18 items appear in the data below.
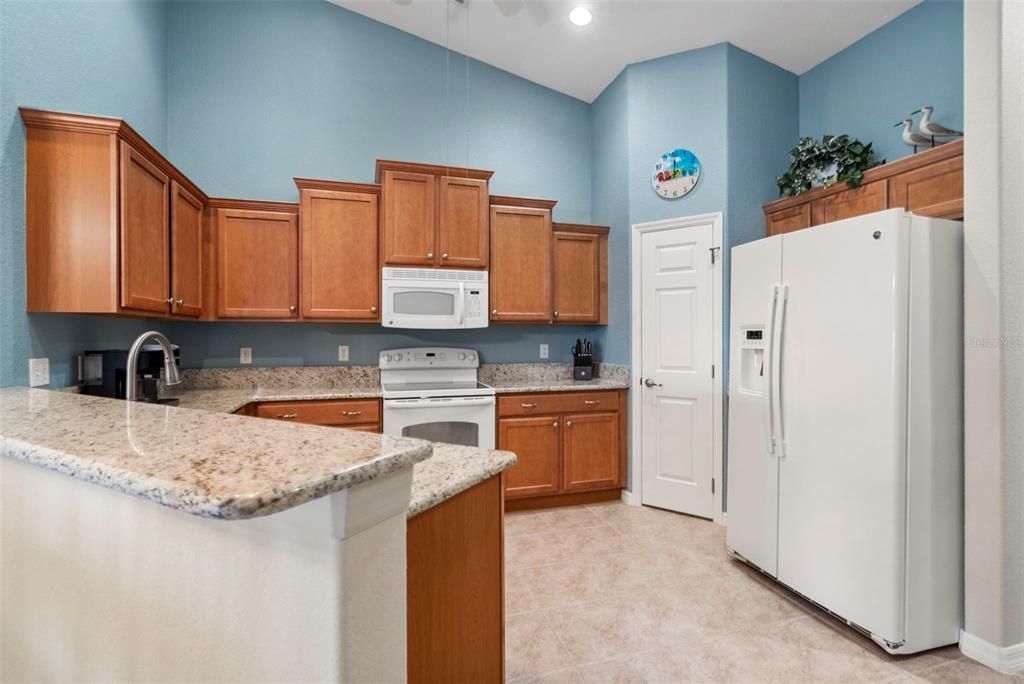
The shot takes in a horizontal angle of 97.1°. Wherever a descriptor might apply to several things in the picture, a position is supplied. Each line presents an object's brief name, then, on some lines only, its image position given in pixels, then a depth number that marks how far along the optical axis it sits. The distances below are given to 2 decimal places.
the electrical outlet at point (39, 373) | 1.83
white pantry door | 3.18
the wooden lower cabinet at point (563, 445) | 3.28
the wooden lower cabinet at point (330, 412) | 2.81
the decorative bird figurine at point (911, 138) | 2.49
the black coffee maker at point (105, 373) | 2.10
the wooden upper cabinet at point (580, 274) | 3.73
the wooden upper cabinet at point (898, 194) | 2.21
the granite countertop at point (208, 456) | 0.50
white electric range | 3.04
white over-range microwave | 3.22
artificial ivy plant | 2.65
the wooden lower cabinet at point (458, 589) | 0.88
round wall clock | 3.26
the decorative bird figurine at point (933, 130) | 2.38
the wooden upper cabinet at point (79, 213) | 1.84
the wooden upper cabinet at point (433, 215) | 3.19
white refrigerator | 1.77
